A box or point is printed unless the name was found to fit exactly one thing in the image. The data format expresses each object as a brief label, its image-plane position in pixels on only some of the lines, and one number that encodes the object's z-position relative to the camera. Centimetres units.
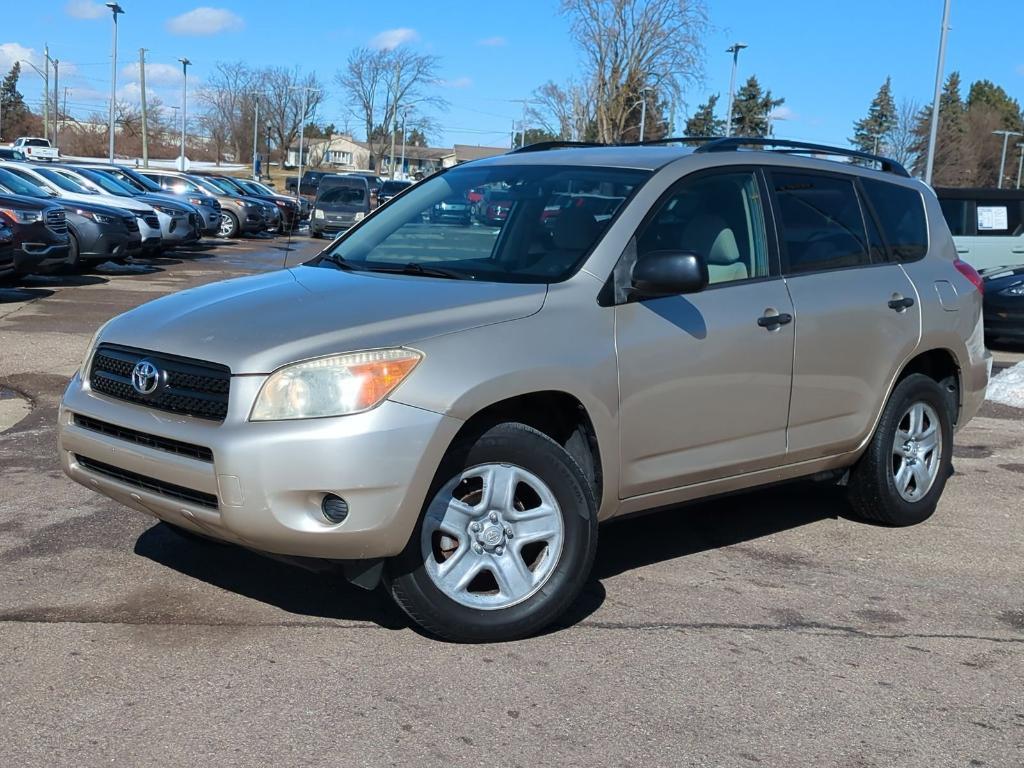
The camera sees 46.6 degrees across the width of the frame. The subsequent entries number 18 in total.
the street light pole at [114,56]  5025
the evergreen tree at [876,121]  9187
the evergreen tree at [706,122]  9200
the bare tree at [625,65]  4175
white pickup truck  5931
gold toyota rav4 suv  381
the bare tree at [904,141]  6812
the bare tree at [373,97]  7981
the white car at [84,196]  1989
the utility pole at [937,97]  2988
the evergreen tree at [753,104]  9306
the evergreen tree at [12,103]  11200
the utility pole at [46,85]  7244
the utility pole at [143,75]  5402
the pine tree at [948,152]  6962
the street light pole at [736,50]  4828
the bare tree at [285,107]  8638
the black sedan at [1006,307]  1302
